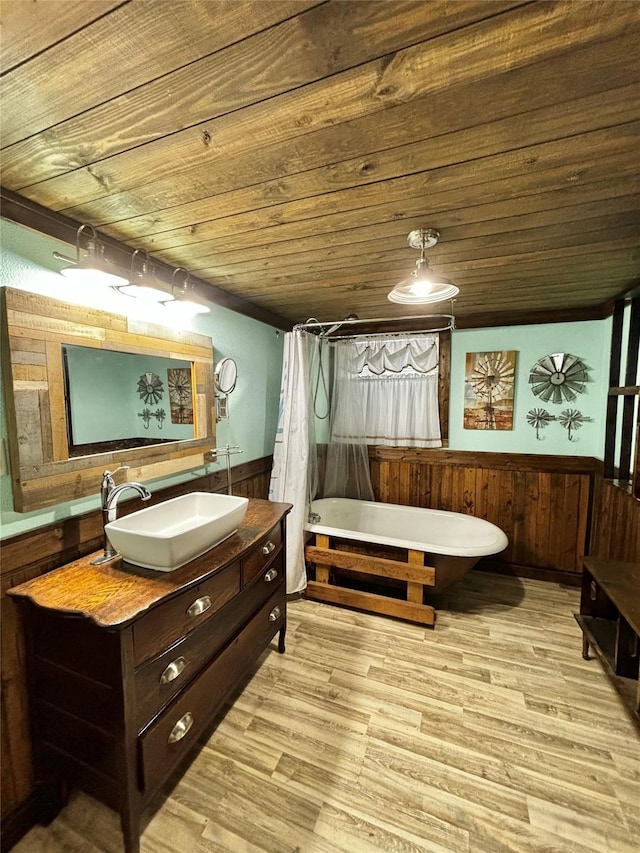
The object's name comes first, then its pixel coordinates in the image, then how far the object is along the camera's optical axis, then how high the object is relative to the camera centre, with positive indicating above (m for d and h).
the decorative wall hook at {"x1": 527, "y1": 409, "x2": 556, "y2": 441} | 2.81 -0.15
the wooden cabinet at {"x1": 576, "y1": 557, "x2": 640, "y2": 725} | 1.54 -1.26
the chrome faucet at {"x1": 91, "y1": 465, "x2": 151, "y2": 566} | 1.30 -0.38
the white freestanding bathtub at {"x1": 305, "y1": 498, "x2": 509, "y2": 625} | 2.25 -1.14
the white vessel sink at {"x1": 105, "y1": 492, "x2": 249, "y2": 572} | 1.16 -0.53
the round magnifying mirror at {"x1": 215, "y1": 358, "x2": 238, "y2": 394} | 2.18 +0.18
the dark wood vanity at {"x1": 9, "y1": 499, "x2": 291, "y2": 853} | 1.01 -0.91
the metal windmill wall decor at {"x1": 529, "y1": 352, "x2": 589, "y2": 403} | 2.71 +0.19
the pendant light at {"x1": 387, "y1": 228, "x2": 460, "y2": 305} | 1.44 +0.55
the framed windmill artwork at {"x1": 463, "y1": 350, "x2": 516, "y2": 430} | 2.90 +0.10
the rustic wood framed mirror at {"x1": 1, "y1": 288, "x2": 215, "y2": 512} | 1.17 +0.04
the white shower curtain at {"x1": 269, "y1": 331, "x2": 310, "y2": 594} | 2.50 -0.36
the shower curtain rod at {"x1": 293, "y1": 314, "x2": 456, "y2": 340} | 2.22 +0.56
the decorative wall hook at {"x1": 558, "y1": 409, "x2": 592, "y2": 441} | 2.74 -0.16
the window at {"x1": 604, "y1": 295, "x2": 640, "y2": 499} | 2.30 +0.02
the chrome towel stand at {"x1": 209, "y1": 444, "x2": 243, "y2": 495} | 2.14 -0.32
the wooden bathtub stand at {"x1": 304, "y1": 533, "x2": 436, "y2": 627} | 2.24 -1.27
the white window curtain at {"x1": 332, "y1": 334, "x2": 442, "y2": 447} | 3.08 +0.12
